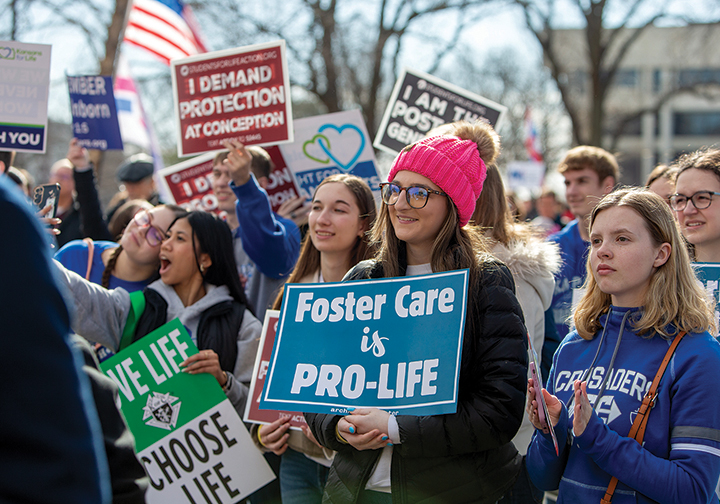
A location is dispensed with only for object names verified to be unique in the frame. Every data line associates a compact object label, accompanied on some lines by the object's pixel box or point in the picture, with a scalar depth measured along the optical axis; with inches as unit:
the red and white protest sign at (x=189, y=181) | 212.4
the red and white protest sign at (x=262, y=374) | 122.8
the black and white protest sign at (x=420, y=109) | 194.4
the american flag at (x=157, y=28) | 365.7
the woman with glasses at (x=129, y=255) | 146.3
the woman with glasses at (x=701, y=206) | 122.3
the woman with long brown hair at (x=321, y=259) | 118.4
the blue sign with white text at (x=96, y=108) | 195.8
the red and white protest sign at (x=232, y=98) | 175.2
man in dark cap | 243.8
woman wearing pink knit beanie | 83.1
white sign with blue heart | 188.4
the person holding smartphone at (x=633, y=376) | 78.7
